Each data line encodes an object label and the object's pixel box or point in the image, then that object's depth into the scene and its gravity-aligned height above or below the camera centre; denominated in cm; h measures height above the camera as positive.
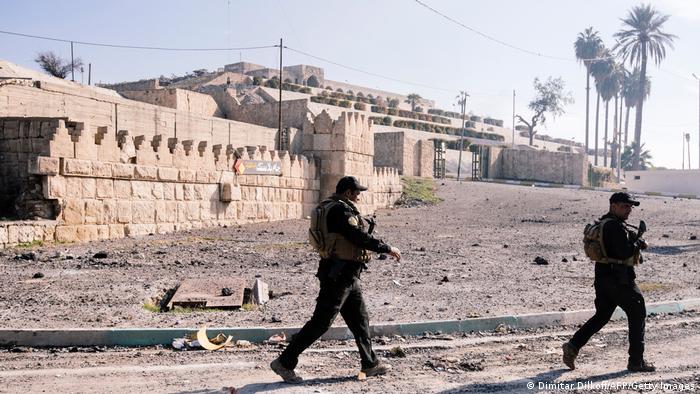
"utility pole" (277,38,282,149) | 3029 +183
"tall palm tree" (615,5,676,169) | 8488 +1826
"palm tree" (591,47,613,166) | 9700 +1582
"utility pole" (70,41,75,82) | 5166 +781
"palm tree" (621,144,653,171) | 8506 +280
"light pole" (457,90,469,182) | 5928 +696
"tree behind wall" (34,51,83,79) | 5075 +784
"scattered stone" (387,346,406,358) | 648 -169
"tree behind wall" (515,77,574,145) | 9444 +1082
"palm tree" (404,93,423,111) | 8849 +1046
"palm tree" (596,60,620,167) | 9926 +1392
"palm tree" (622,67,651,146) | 10775 +1443
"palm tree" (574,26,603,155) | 9962 +1982
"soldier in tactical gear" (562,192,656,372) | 573 -89
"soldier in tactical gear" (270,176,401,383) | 540 -86
